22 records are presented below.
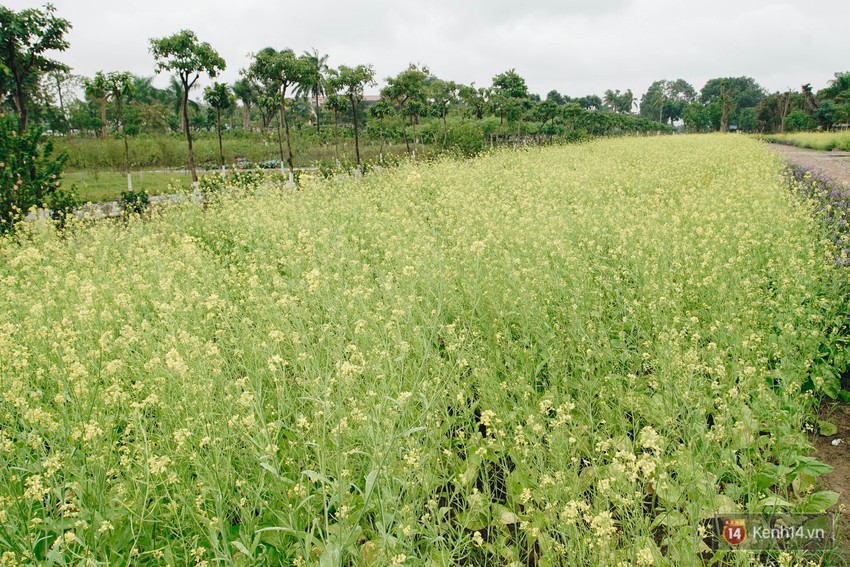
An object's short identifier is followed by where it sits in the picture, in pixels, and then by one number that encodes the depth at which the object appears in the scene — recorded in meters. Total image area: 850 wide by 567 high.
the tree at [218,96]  21.20
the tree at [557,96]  102.34
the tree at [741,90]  112.48
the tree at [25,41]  13.02
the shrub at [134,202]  11.77
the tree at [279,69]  19.89
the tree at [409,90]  25.39
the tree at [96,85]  18.48
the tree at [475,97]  31.40
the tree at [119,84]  18.77
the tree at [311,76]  20.55
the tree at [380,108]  29.41
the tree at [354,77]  22.17
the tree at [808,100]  55.75
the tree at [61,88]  41.00
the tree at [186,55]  16.67
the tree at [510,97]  31.47
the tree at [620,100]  103.00
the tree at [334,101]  23.69
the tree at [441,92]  28.97
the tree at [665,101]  100.16
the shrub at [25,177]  9.16
